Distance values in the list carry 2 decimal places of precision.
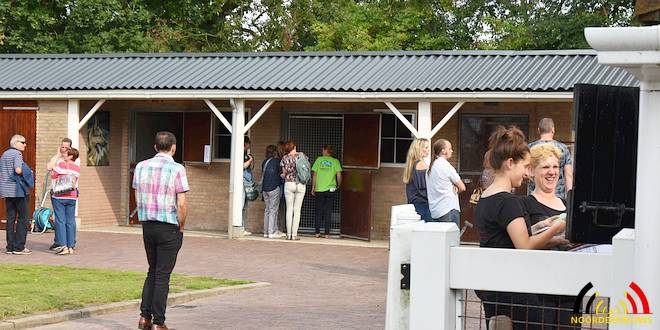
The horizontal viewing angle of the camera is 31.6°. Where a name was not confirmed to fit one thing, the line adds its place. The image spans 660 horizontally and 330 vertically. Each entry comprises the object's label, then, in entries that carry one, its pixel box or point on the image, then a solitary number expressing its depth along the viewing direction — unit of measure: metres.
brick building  18.55
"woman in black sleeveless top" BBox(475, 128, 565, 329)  5.50
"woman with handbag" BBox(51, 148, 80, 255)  16.19
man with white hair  16.36
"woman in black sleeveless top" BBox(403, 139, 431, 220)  14.03
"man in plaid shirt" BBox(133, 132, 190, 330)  9.76
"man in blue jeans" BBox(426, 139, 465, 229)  13.30
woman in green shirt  19.95
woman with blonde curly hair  6.35
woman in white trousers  19.77
